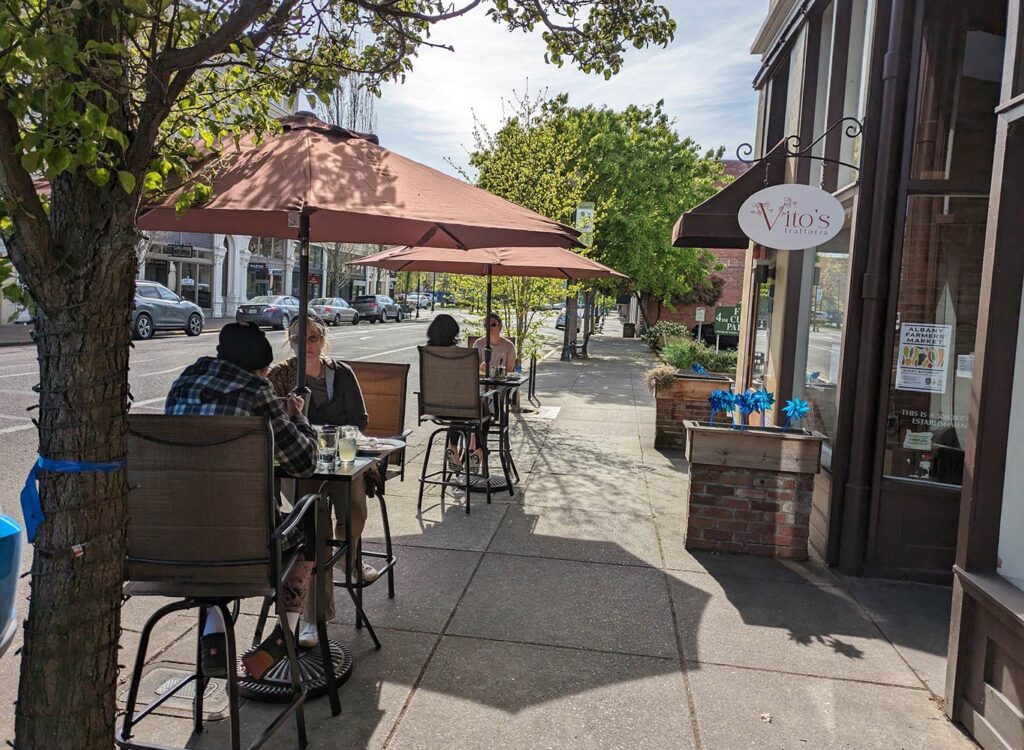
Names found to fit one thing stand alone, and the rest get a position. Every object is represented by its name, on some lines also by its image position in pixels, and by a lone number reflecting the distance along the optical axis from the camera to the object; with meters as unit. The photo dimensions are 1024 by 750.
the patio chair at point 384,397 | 5.62
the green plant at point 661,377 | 9.16
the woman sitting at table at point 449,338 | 7.11
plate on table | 4.20
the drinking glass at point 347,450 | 3.81
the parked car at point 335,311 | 35.34
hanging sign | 5.32
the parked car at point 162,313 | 21.56
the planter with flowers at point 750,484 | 5.26
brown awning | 7.13
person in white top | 9.20
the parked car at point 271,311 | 28.20
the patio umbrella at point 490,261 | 8.31
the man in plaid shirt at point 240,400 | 3.09
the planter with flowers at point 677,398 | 9.20
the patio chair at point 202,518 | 2.72
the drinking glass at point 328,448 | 3.74
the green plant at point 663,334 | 24.74
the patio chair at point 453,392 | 6.52
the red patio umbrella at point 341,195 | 3.45
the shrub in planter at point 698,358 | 12.70
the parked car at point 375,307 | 41.53
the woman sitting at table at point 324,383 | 4.82
